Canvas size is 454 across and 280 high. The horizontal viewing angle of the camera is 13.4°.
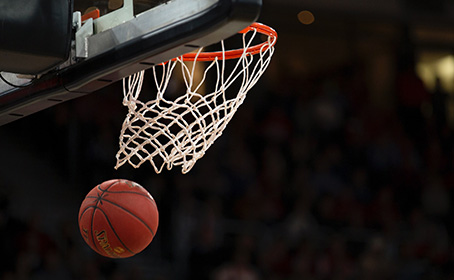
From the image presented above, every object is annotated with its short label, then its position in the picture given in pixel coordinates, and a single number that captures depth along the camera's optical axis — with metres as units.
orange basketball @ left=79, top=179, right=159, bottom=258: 5.75
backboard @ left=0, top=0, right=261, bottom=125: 5.10
